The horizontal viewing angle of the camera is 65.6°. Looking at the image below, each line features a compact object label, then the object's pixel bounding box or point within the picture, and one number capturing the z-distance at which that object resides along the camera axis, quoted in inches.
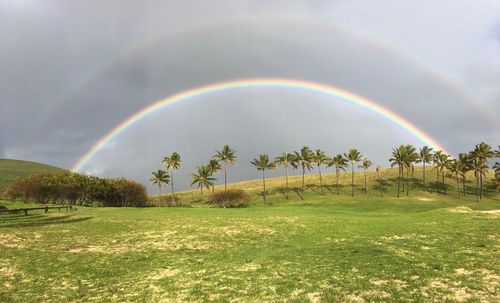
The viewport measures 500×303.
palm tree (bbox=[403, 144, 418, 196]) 5940.0
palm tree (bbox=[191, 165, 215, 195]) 5836.6
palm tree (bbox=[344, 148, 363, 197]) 6220.5
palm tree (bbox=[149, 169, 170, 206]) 6102.4
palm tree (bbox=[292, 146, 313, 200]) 6127.0
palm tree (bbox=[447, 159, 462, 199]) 5954.7
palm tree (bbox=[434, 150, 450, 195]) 6279.5
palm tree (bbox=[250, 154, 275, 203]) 6087.6
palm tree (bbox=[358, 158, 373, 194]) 6366.6
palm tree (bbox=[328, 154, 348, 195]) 6254.9
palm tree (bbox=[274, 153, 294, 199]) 6300.2
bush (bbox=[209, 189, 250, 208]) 4781.0
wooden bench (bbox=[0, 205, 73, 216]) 2210.1
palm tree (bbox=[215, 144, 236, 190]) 6230.3
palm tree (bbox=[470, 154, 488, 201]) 5639.8
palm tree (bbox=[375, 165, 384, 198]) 6307.1
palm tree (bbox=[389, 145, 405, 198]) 5949.8
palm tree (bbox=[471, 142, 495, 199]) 5713.6
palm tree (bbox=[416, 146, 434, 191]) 6378.0
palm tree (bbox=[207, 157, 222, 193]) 6010.3
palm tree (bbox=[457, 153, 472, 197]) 5871.1
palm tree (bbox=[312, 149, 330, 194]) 6274.6
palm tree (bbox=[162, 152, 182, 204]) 6274.6
